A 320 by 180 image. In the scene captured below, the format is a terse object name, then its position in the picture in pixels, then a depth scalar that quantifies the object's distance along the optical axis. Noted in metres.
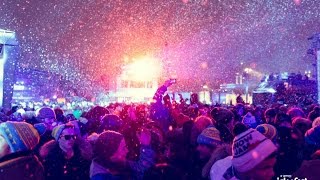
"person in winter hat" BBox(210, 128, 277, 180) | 2.71
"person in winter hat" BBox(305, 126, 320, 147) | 4.66
